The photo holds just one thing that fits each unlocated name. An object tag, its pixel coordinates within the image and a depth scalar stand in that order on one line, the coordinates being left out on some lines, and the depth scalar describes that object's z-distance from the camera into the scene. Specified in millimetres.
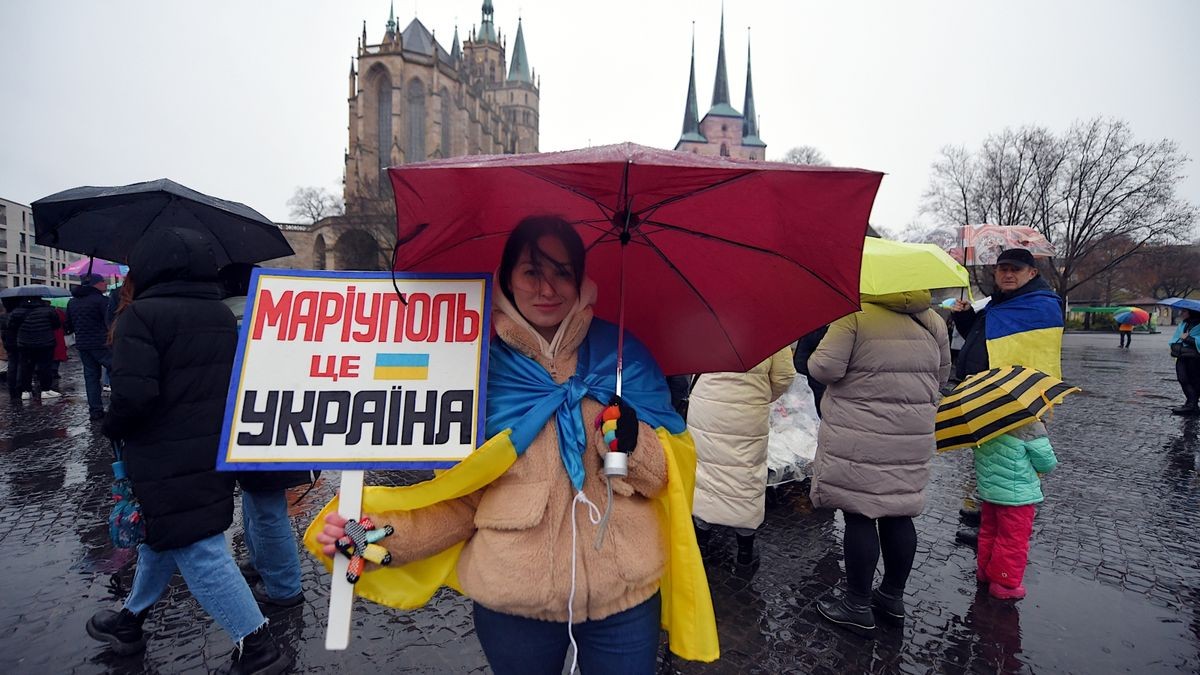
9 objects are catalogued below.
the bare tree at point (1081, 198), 30266
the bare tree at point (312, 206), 63531
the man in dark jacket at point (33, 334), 9531
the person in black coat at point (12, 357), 9625
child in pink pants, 3512
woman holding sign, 1524
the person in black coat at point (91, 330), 8219
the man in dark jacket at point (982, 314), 3658
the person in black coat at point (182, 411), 2455
